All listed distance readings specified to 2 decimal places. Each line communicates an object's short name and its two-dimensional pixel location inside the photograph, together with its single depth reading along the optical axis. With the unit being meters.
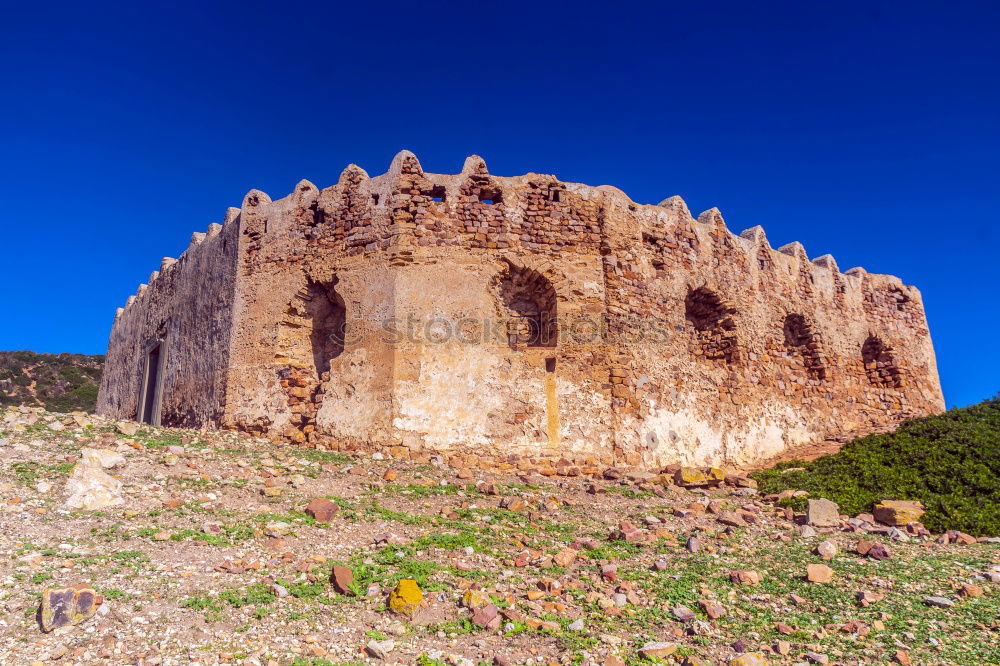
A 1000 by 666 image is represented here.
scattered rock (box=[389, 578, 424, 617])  4.70
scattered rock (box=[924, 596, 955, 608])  5.23
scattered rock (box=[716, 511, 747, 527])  7.52
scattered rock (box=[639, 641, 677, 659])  4.30
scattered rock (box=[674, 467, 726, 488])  9.58
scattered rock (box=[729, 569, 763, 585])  5.59
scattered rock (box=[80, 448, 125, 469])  6.87
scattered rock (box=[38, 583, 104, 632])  4.12
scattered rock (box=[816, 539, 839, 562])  6.41
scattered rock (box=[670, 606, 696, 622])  4.86
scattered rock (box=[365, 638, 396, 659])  4.13
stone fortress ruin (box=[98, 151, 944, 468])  9.91
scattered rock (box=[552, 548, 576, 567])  5.89
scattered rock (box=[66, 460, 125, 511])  6.09
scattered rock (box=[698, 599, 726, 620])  4.92
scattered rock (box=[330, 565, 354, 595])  4.91
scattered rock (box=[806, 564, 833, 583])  5.70
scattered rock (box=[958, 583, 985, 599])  5.45
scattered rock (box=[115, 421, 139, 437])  8.41
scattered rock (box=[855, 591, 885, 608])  5.20
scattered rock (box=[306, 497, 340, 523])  6.44
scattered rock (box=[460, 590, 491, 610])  4.83
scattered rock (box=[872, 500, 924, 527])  8.16
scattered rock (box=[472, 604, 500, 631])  4.60
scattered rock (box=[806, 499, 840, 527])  7.76
